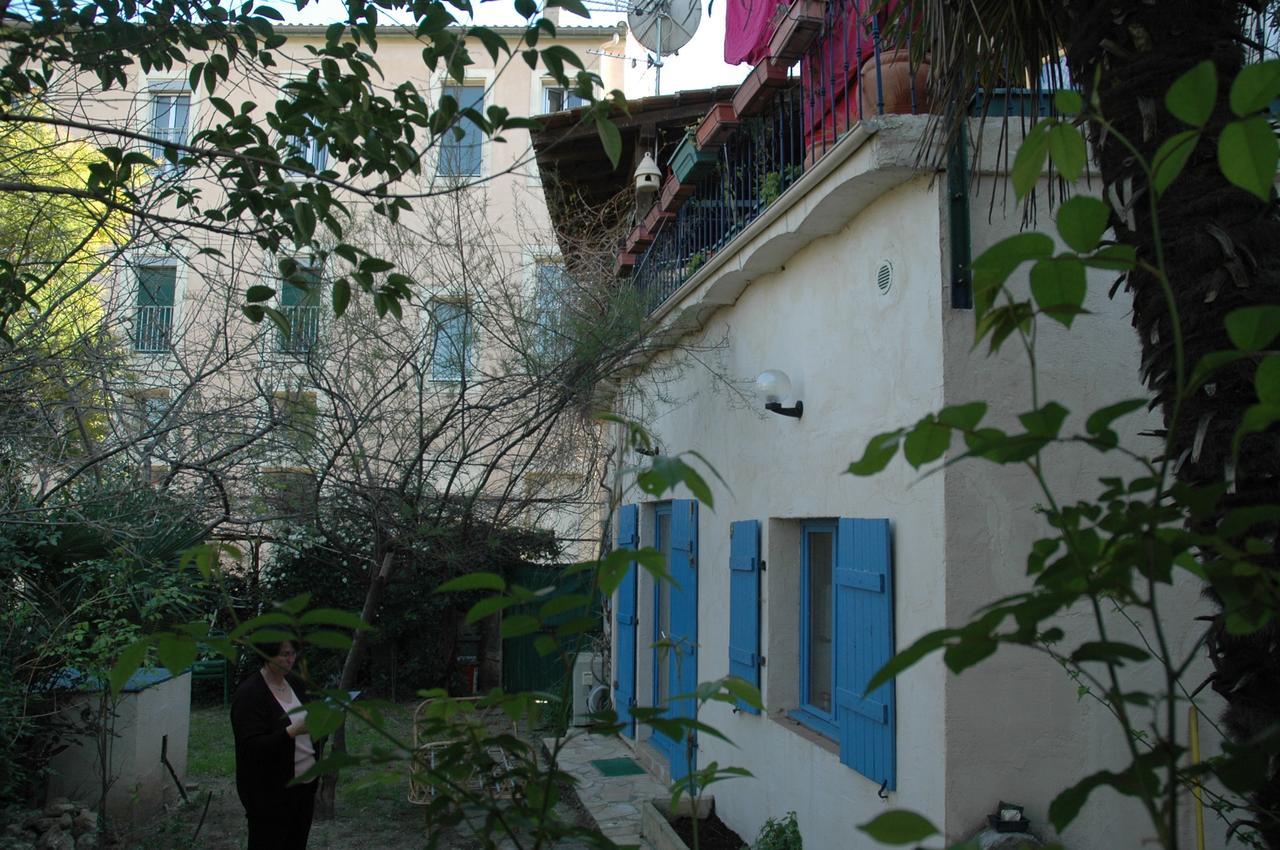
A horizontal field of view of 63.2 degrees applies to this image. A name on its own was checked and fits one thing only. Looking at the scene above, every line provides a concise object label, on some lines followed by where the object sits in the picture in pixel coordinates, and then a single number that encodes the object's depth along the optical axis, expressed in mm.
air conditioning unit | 11195
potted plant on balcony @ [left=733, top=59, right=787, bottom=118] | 5836
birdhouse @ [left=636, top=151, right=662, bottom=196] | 8750
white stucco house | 4148
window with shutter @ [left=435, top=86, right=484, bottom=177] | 8785
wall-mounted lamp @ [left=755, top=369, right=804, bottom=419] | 5793
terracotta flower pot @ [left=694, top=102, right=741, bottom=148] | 6551
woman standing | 5016
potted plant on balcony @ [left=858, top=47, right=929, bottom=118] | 4785
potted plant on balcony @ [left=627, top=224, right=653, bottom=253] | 9078
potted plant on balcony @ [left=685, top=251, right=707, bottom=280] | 7789
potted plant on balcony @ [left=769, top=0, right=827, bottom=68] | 5297
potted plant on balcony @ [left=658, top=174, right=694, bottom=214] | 7801
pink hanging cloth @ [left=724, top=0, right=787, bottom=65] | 6340
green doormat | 9039
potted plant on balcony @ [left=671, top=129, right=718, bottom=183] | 7148
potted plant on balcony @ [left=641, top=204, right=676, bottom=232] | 8445
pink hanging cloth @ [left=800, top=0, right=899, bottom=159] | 5105
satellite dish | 9327
